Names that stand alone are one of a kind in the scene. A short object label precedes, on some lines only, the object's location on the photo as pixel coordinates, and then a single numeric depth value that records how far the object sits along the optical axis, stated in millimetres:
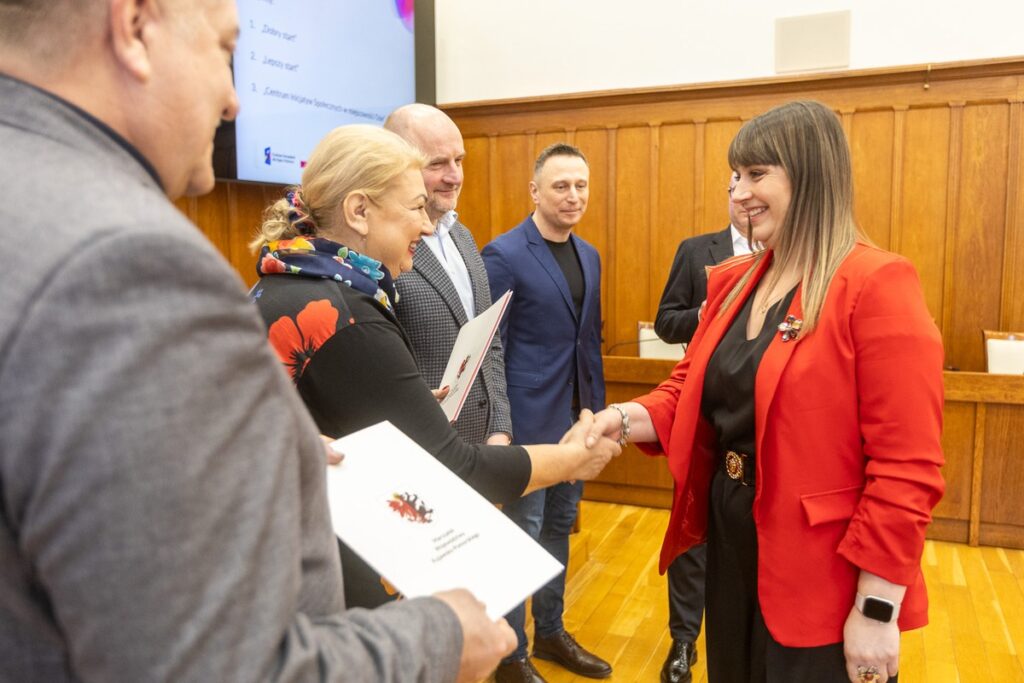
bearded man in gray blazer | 2137
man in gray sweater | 490
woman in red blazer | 1384
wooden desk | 3891
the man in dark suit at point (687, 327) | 2797
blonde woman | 1287
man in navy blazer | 2939
